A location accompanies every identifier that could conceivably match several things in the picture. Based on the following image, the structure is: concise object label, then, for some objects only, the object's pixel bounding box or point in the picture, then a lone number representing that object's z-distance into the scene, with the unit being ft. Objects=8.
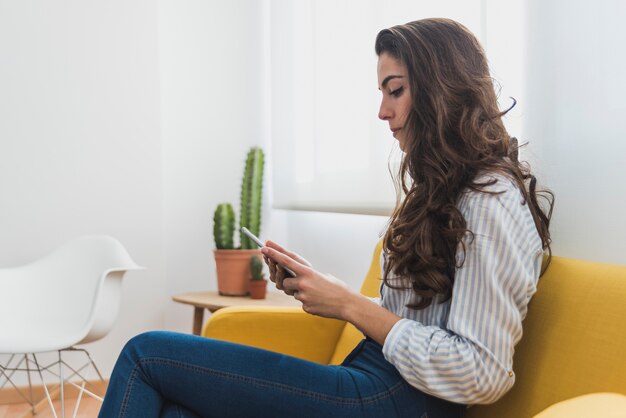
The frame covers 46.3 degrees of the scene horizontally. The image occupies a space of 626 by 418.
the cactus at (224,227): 10.82
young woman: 4.02
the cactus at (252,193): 11.19
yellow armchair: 3.60
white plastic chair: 9.32
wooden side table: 9.70
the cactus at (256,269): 10.36
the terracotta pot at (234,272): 10.59
